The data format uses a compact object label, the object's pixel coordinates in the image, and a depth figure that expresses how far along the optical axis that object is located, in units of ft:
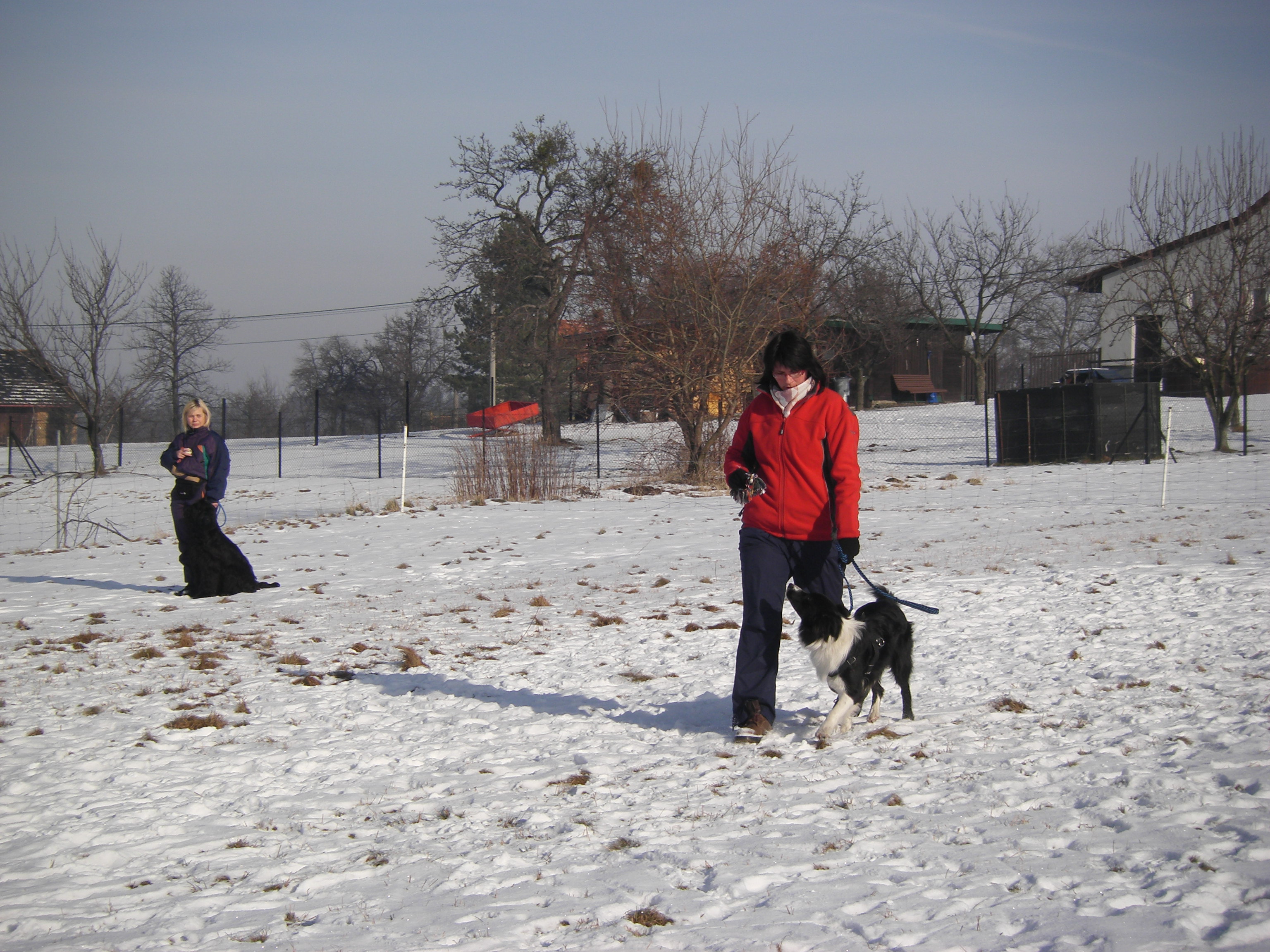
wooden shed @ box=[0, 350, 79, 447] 87.40
